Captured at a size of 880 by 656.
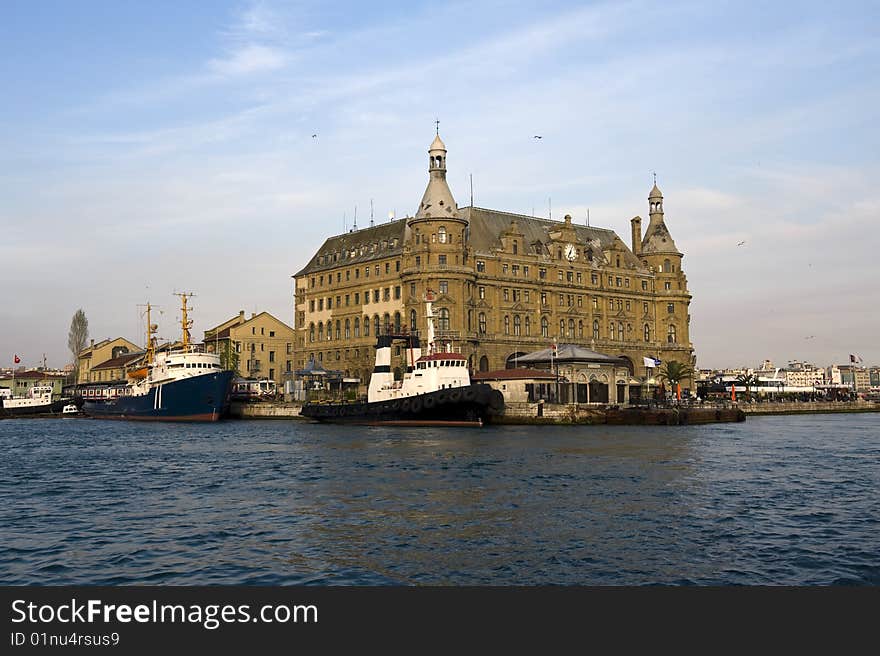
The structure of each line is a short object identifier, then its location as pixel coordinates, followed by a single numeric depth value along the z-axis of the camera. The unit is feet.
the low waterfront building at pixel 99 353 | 544.21
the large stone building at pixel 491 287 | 334.24
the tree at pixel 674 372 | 392.88
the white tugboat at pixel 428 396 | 233.35
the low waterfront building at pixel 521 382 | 284.61
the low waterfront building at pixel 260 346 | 429.79
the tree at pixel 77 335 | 556.10
